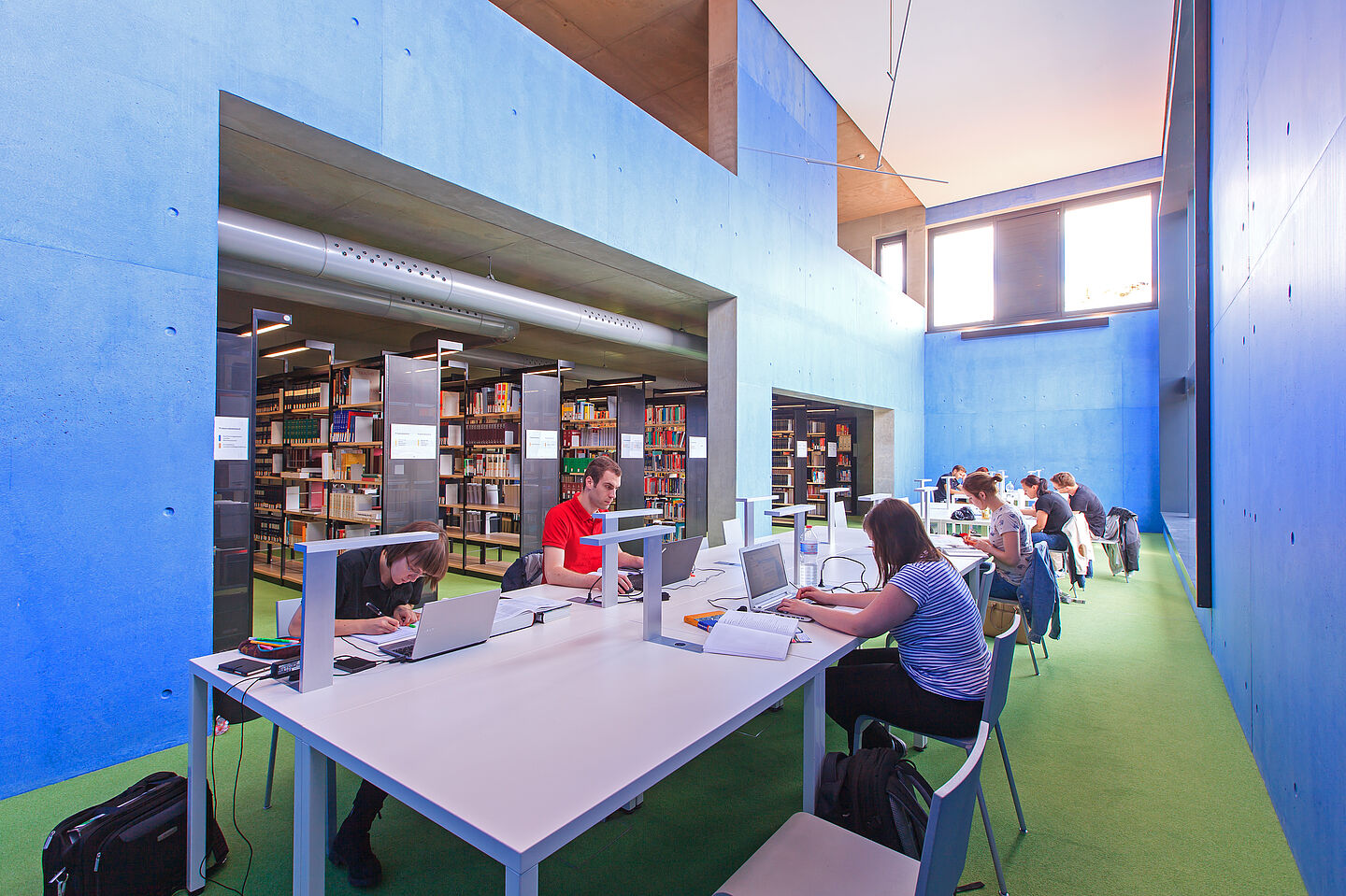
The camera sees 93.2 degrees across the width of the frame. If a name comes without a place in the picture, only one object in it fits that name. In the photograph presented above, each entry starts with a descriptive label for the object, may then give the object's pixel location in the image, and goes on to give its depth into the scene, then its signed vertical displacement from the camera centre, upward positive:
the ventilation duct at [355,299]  4.70 +1.33
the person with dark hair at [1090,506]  6.87 -0.53
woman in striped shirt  2.22 -0.69
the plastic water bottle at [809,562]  3.50 -0.62
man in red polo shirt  3.63 -0.38
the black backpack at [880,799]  1.69 -0.95
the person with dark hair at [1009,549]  3.95 -0.58
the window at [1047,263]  10.93 +3.57
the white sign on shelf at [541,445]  6.92 +0.12
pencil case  1.99 -0.62
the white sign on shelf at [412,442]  5.68 +0.12
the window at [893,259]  12.90 +4.05
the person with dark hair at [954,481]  10.22 -0.41
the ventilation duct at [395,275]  3.94 +1.35
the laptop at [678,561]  3.14 -0.54
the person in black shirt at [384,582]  2.38 -0.53
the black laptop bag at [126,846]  1.75 -1.12
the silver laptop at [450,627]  2.04 -0.57
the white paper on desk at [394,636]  2.26 -0.66
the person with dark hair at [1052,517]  5.02 -0.48
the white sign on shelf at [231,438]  3.68 +0.09
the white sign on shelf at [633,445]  7.95 +0.14
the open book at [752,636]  2.12 -0.62
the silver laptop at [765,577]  2.69 -0.54
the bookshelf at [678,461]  8.89 -0.07
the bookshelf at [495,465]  6.92 -0.12
